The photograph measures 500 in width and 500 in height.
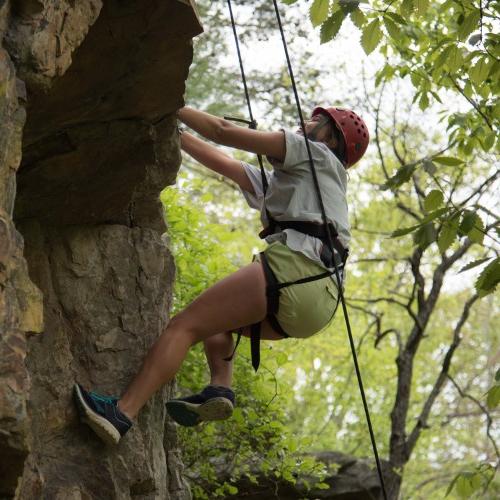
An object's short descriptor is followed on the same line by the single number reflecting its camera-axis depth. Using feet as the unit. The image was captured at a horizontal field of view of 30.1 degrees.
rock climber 16.29
